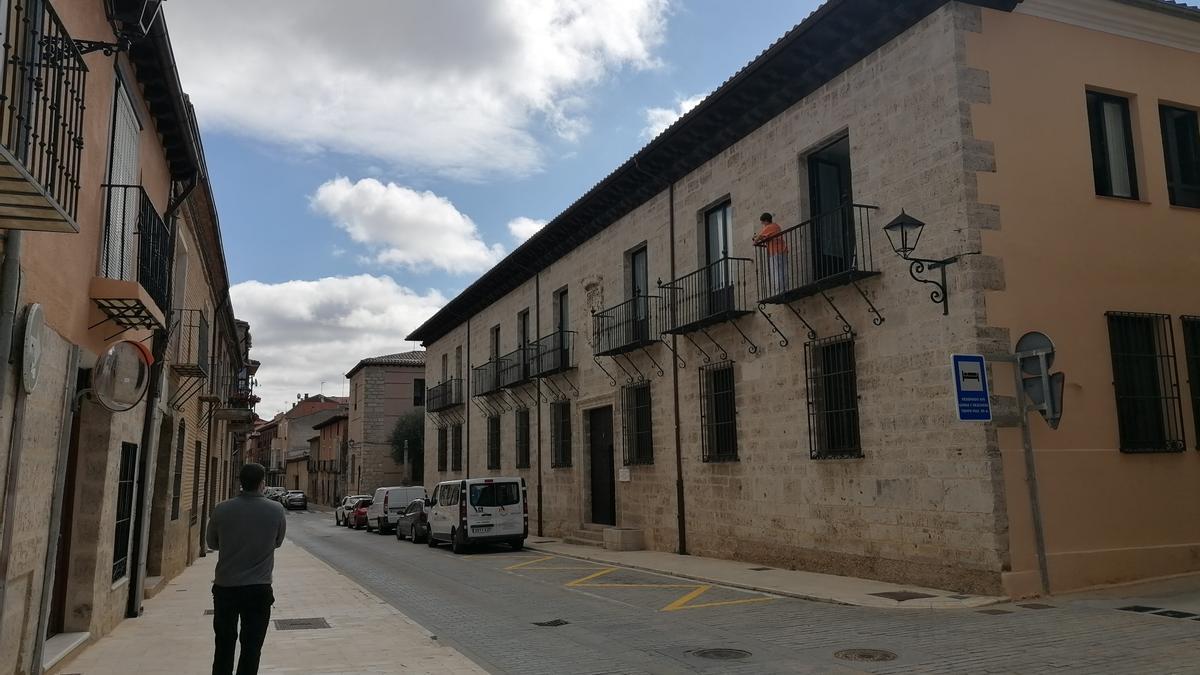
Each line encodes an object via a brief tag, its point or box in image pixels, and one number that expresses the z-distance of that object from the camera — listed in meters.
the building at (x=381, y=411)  50.34
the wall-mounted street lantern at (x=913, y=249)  10.34
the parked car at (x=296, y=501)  55.78
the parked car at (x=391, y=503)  29.77
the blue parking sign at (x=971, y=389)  9.42
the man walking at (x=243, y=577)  5.48
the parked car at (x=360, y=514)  33.58
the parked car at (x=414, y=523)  23.89
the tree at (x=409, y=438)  48.69
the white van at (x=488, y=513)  19.55
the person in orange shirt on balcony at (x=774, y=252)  13.27
